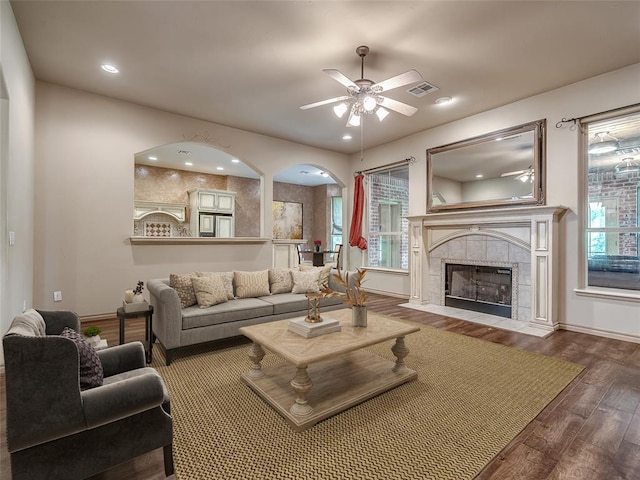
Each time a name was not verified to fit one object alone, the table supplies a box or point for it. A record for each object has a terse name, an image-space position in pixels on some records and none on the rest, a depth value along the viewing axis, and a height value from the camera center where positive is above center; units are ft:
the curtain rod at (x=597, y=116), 11.45 +4.82
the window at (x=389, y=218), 20.12 +1.53
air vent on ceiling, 12.71 +6.29
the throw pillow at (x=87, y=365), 4.82 -1.97
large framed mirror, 13.78 +3.47
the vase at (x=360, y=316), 8.23 -1.98
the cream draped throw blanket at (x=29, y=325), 4.25 -1.23
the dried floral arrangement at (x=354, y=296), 8.05 -1.46
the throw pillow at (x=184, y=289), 10.55 -1.64
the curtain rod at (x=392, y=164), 18.90 +4.86
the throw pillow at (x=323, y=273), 13.67 -1.44
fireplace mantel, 12.90 +0.20
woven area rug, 5.26 -3.75
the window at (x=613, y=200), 11.75 +1.59
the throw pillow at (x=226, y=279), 11.41 -1.48
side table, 9.41 -2.59
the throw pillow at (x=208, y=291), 10.66 -1.75
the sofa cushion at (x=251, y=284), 12.26 -1.74
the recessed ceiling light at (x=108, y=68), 11.50 +6.38
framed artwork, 33.27 +2.25
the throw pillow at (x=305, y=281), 13.33 -1.75
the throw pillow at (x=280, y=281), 13.23 -1.73
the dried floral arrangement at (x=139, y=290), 10.05 -1.61
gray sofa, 9.39 -2.50
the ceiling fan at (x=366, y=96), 9.15 +4.66
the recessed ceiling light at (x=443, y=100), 14.05 +6.35
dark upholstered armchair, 3.98 -2.37
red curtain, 21.61 +1.66
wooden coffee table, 6.44 -3.46
